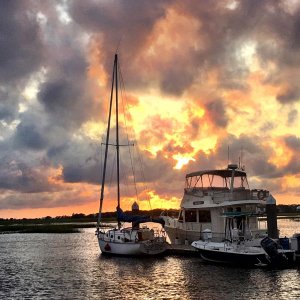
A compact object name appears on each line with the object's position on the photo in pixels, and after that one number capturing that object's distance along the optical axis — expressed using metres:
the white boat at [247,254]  29.22
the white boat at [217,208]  35.32
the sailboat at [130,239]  36.60
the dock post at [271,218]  32.09
